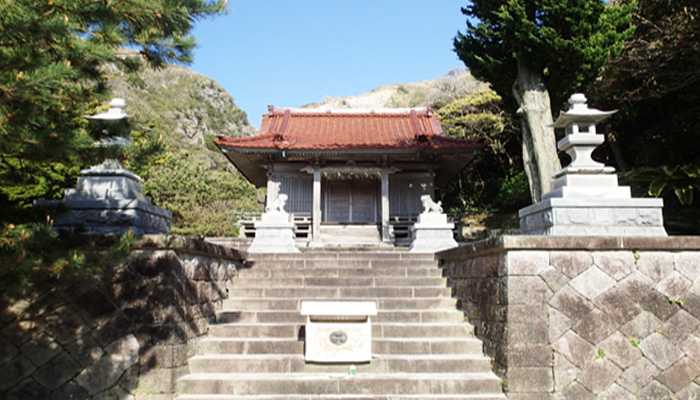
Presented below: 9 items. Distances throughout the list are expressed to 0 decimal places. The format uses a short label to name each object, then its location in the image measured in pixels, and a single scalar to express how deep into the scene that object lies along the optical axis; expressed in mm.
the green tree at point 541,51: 8070
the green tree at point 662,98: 9052
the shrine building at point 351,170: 12766
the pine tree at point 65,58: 2559
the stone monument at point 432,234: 8906
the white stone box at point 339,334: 4543
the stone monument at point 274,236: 9141
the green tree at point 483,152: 18000
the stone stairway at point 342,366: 4344
